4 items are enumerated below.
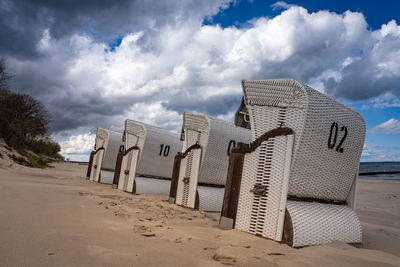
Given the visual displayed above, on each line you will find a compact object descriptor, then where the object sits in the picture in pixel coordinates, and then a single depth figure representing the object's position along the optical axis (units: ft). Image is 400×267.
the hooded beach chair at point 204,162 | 21.77
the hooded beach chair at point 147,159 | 30.12
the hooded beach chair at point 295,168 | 12.08
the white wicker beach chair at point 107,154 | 42.94
